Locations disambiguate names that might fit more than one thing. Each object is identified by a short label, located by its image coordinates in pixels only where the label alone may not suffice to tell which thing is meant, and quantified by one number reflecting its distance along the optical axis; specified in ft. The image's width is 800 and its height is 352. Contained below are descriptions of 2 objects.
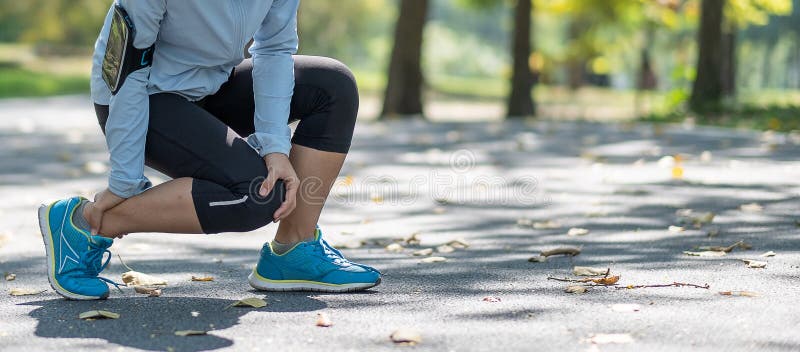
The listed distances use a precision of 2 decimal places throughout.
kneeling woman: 20.31
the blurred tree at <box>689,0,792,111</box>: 88.13
